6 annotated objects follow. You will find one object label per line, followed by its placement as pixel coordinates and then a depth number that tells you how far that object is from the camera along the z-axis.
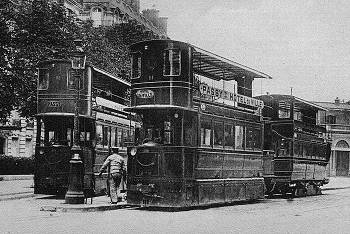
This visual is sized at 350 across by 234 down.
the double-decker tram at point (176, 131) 16.48
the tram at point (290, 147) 24.48
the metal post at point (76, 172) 16.47
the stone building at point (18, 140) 46.38
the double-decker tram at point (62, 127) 19.50
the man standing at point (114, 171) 17.27
